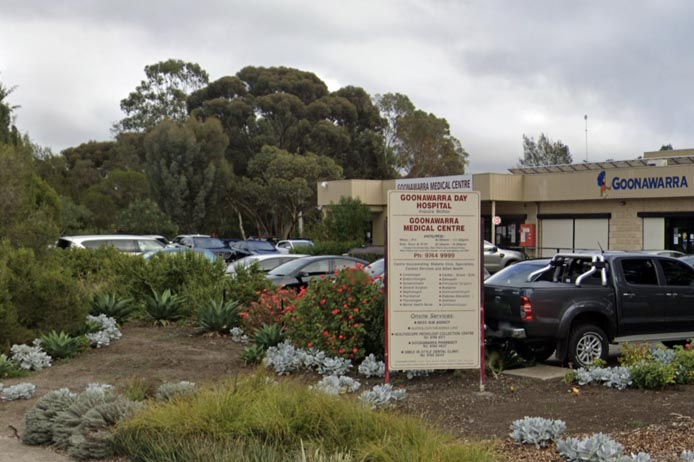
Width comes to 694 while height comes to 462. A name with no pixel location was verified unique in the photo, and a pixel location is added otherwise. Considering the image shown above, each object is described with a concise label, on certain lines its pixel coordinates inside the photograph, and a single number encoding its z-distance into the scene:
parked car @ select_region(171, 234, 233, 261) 34.41
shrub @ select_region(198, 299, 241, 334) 13.21
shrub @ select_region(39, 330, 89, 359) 11.20
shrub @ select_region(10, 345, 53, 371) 10.57
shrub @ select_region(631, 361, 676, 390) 8.43
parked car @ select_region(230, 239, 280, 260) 37.25
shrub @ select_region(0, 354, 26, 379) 10.20
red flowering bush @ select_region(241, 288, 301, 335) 12.39
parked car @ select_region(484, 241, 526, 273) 34.25
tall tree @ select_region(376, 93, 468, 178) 69.12
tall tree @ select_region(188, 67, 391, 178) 60.44
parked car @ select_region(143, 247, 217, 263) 22.41
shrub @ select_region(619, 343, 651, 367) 9.09
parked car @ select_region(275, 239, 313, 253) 39.43
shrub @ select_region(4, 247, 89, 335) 11.97
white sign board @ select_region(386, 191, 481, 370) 9.09
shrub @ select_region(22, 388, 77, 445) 7.18
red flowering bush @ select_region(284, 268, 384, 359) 10.20
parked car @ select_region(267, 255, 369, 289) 17.48
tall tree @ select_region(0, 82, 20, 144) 17.45
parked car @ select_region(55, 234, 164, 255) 23.91
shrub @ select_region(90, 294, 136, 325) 14.06
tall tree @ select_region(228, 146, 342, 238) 54.25
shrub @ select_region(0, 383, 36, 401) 8.91
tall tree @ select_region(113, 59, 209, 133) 69.94
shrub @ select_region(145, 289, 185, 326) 14.36
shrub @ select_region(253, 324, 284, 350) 11.26
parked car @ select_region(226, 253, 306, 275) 20.58
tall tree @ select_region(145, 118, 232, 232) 53.12
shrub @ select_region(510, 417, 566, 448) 6.32
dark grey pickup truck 10.36
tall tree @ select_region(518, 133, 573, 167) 73.19
